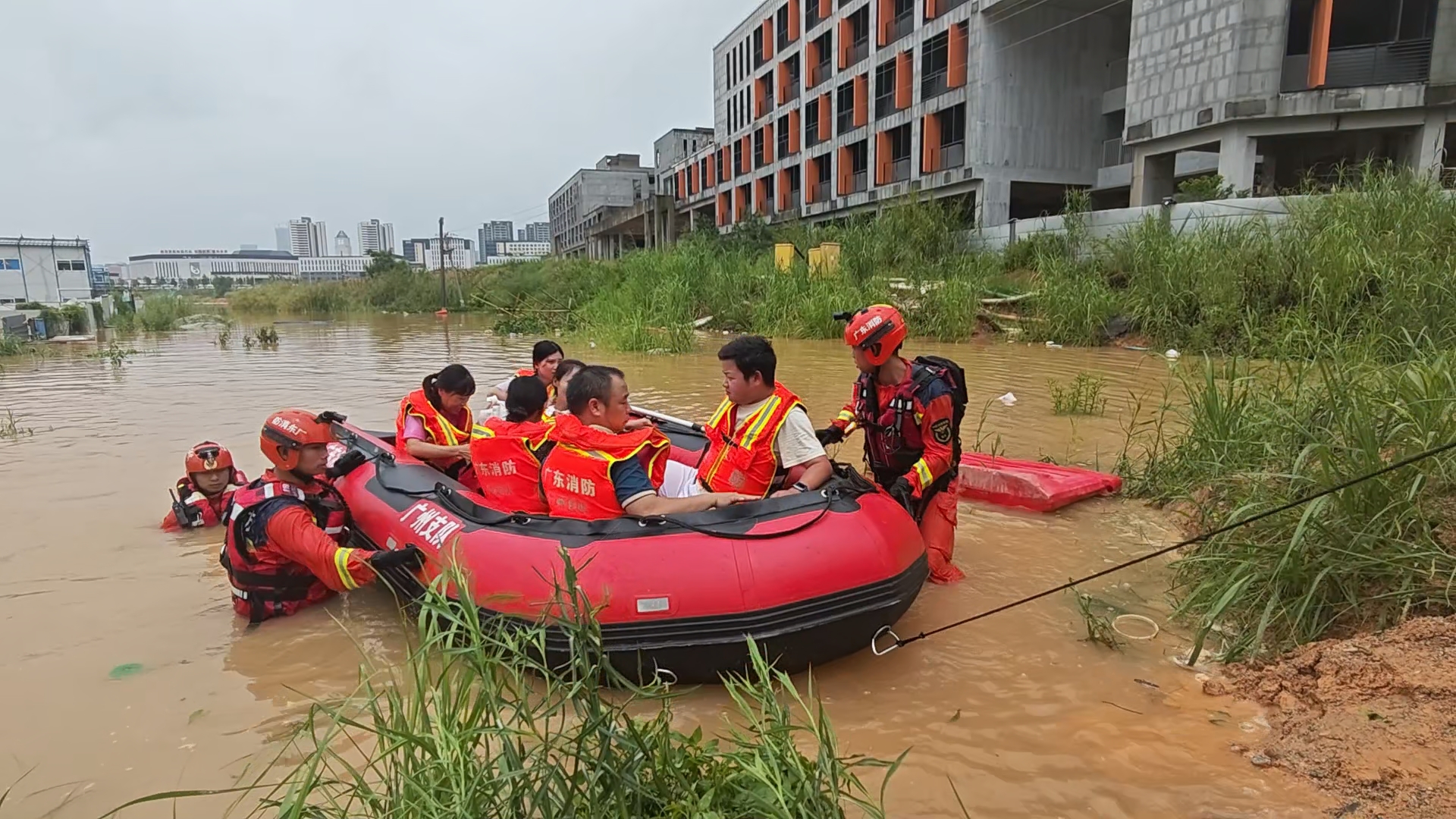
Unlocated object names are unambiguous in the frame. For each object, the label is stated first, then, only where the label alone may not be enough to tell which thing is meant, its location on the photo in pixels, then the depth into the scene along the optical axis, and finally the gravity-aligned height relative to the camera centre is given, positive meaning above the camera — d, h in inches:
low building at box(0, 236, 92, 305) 1244.5 +46.5
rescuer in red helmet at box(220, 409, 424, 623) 115.4 -36.1
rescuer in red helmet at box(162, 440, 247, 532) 177.0 -43.6
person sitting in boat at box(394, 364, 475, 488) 167.3 -26.5
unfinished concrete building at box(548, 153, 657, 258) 1664.6 +263.2
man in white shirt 120.0 -22.4
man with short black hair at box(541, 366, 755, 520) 111.0 -23.6
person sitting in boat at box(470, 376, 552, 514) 131.6 -27.8
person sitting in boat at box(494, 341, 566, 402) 204.1 -17.9
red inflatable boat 98.7 -36.3
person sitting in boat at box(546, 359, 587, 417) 178.2 -20.0
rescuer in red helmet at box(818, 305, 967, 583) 129.9 -23.0
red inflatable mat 170.6 -43.2
